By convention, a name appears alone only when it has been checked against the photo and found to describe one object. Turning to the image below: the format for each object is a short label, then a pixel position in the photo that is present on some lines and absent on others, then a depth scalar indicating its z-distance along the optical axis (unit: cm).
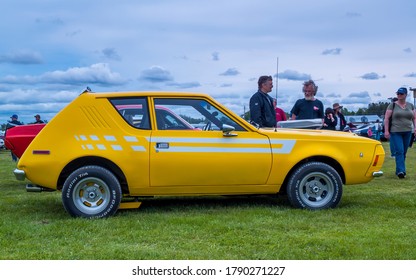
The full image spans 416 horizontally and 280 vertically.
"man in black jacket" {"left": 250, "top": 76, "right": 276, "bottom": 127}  820
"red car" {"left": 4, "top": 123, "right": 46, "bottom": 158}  789
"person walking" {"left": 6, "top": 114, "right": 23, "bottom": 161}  1773
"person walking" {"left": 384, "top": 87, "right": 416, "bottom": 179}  1070
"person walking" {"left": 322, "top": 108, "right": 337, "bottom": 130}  1157
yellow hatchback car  669
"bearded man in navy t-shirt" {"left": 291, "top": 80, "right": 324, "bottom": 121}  947
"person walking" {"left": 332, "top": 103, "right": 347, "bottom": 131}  1379
